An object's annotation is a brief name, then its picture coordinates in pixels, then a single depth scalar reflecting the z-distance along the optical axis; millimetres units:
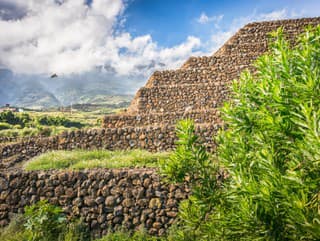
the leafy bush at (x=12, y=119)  45699
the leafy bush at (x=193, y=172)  3411
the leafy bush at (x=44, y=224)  5963
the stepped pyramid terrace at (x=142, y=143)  7357
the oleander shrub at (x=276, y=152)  2287
